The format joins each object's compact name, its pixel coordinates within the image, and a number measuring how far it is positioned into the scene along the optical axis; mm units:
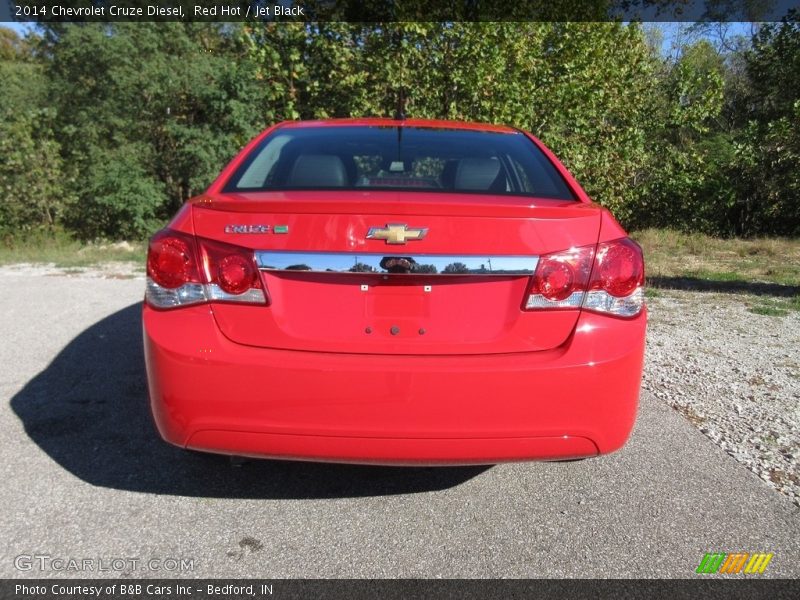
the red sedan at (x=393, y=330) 2199
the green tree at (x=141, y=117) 17031
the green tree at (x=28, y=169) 16547
